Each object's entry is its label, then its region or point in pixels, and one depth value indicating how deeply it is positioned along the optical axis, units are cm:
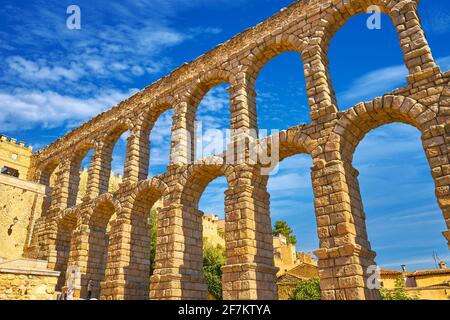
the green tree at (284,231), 5170
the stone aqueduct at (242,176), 992
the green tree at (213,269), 2534
